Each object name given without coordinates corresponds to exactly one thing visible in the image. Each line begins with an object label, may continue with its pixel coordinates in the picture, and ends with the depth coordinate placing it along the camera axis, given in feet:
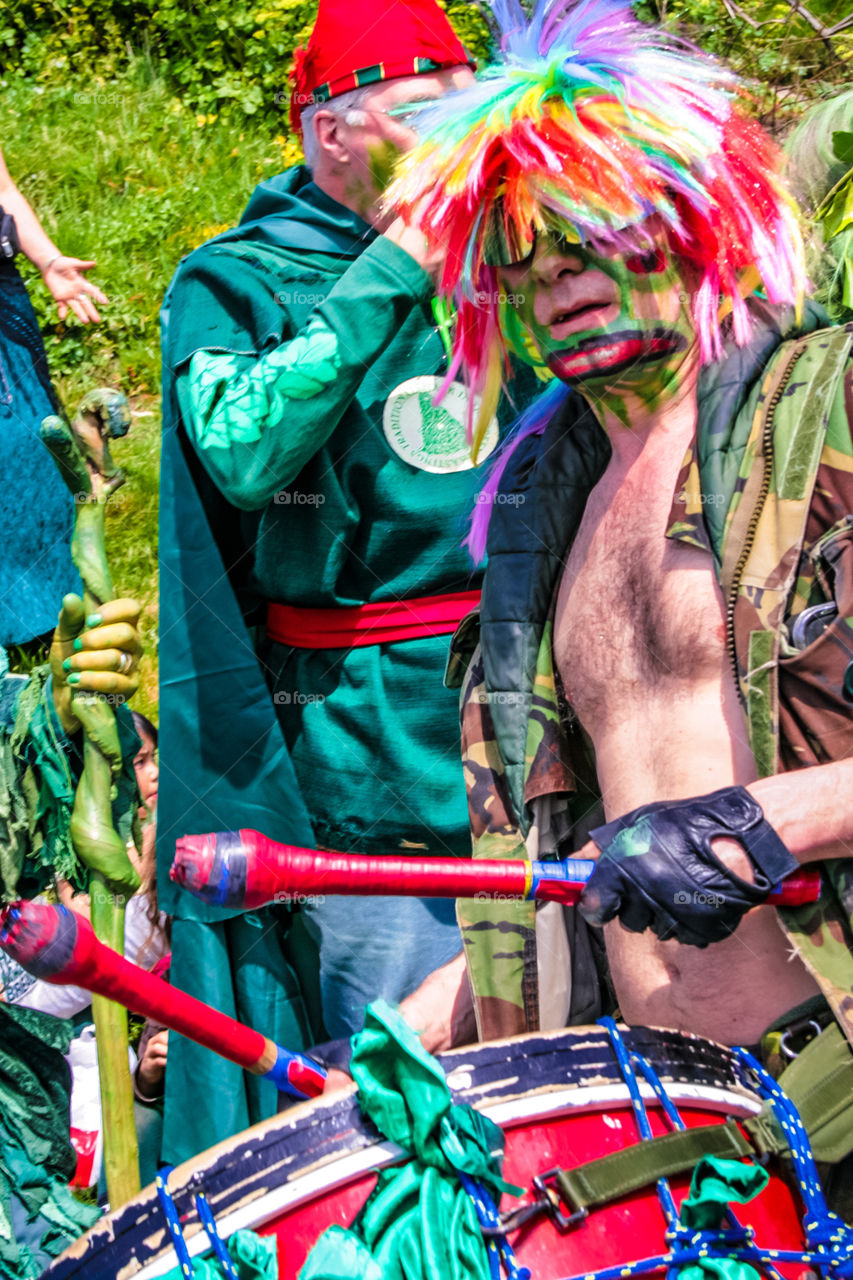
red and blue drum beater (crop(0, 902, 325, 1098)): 9.33
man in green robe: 11.61
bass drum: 9.10
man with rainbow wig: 9.61
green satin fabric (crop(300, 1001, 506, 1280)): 9.00
